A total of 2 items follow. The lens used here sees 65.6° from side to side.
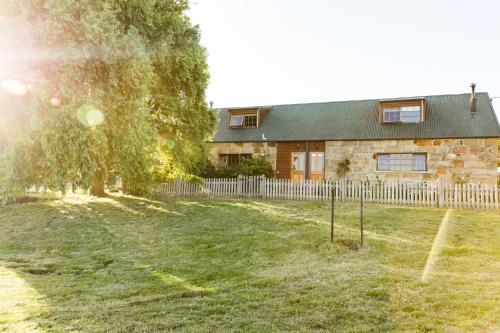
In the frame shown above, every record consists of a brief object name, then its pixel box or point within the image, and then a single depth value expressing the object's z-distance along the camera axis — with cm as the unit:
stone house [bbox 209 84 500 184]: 1989
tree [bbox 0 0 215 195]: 1043
